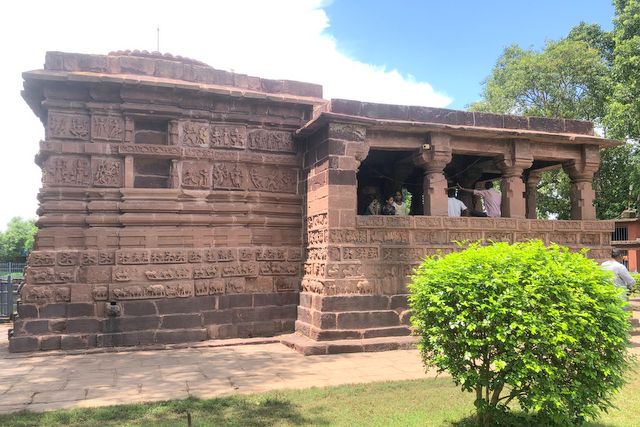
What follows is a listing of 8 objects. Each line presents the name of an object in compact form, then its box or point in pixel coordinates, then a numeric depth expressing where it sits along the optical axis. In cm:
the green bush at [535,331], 356
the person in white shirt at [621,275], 778
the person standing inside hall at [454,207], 996
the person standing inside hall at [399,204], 1006
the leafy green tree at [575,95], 1973
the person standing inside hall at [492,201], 1085
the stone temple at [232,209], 823
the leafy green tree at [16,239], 5494
